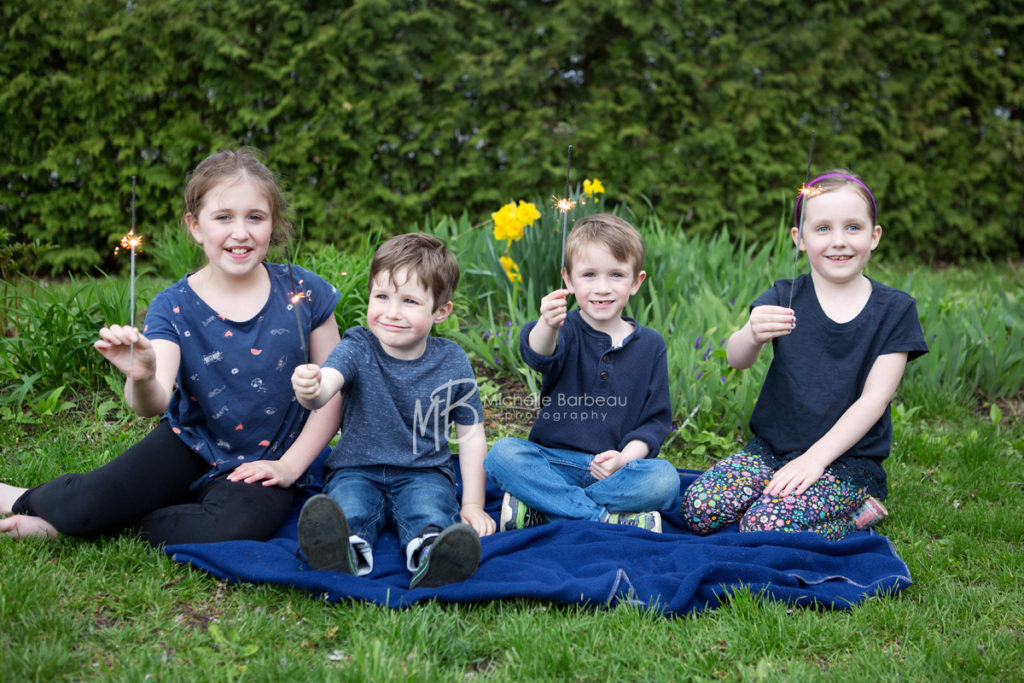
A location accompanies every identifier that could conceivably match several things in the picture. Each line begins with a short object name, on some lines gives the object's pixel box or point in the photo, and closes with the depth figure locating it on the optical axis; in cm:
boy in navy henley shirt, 256
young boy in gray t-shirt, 239
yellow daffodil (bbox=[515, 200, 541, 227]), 324
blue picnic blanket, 212
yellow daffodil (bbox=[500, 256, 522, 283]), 363
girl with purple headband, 254
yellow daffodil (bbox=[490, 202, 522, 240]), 326
